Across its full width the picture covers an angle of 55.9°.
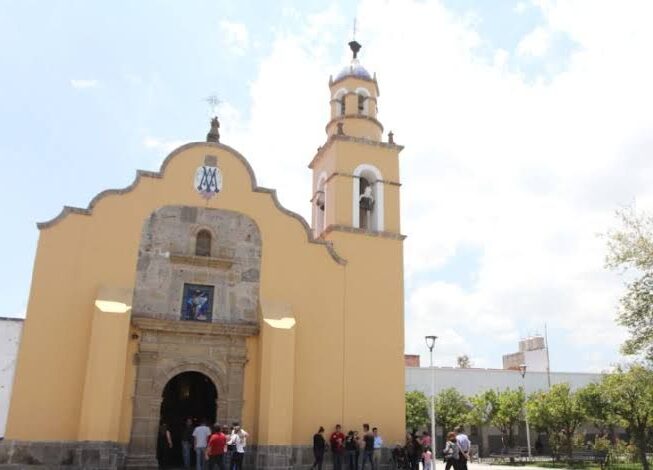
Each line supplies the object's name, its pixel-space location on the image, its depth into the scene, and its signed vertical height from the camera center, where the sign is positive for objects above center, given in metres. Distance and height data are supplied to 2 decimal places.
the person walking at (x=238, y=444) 13.24 -0.59
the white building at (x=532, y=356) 44.43 +4.74
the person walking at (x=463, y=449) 13.38 -0.62
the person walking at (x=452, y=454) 13.33 -0.72
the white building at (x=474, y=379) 36.47 +2.43
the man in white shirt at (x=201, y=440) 13.80 -0.55
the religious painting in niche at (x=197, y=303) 16.12 +2.83
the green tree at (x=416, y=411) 30.63 +0.40
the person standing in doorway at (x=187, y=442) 14.97 -0.65
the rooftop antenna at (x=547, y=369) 39.27 +3.37
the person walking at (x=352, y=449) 15.54 -0.76
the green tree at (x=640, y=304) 15.50 +2.89
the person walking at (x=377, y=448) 16.11 -0.76
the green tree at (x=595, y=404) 20.78 +0.63
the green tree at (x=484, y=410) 30.36 +0.49
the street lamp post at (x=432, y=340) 17.81 +2.16
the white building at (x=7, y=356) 14.70 +1.29
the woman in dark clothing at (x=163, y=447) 15.86 -0.83
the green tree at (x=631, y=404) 18.28 +0.58
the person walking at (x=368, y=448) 15.58 -0.73
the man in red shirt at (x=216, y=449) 12.45 -0.66
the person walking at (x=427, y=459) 15.62 -0.98
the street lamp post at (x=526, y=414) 26.70 +0.28
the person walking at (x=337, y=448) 15.33 -0.73
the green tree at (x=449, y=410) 31.34 +0.48
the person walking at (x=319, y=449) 15.23 -0.76
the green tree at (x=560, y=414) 24.05 +0.29
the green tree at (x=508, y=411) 29.27 +0.46
